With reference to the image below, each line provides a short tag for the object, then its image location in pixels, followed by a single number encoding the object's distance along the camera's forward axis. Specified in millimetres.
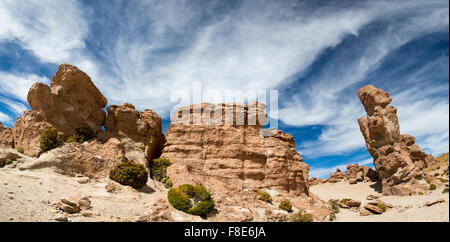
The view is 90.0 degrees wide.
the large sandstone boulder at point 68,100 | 20391
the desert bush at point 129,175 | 18125
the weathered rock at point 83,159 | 17344
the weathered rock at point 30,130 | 18547
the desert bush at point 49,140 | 18653
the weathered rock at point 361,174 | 48250
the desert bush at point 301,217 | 18797
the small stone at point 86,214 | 11711
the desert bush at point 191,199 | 15875
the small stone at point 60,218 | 10453
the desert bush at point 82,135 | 20833
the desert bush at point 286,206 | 20856
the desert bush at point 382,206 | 24884
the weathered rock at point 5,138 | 18583
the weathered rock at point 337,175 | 62775
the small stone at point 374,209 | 24162
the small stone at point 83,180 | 16875
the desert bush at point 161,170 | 21958
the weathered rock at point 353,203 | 30500
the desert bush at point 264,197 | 21812
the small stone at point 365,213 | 24219
